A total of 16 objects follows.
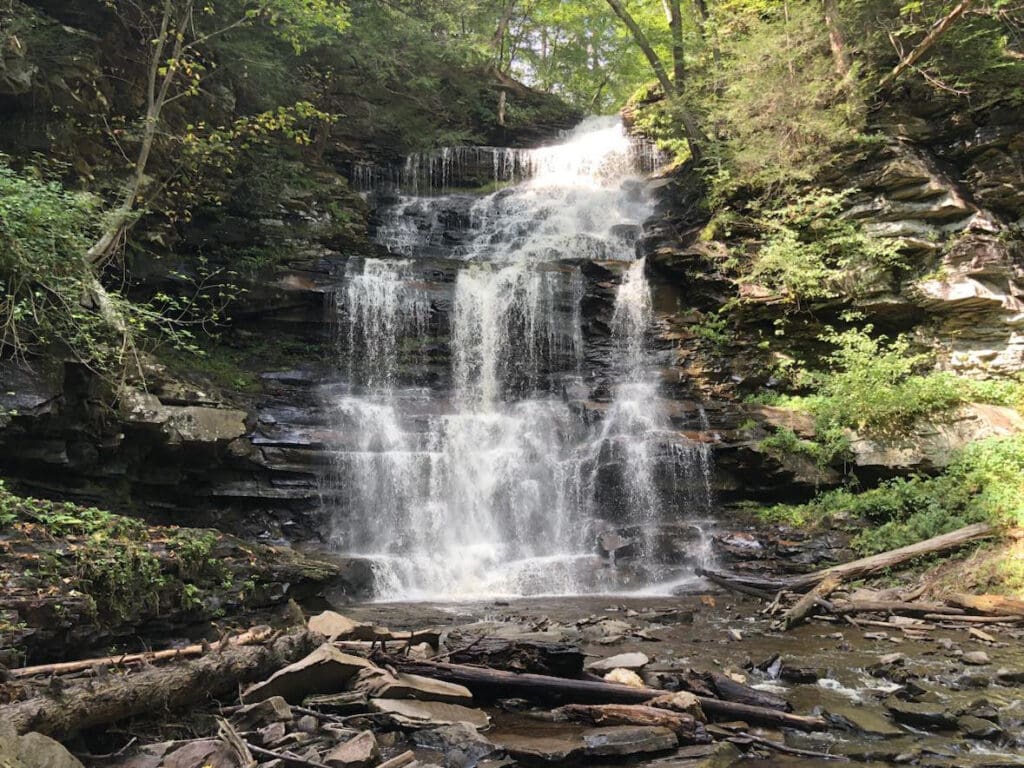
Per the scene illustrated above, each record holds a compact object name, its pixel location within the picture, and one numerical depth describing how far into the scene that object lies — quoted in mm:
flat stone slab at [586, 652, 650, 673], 5133
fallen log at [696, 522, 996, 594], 8984
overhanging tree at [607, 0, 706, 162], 16672
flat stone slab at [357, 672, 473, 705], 4430
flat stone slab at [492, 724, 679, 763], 3785
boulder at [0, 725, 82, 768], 2697
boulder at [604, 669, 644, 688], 4840
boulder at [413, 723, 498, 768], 3779
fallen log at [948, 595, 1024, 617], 7434
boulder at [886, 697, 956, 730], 4211
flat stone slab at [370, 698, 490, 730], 4121
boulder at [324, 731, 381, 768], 3400
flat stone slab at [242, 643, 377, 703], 4309
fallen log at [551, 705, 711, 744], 4062
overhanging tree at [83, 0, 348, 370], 8789
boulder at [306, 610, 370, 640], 5516
